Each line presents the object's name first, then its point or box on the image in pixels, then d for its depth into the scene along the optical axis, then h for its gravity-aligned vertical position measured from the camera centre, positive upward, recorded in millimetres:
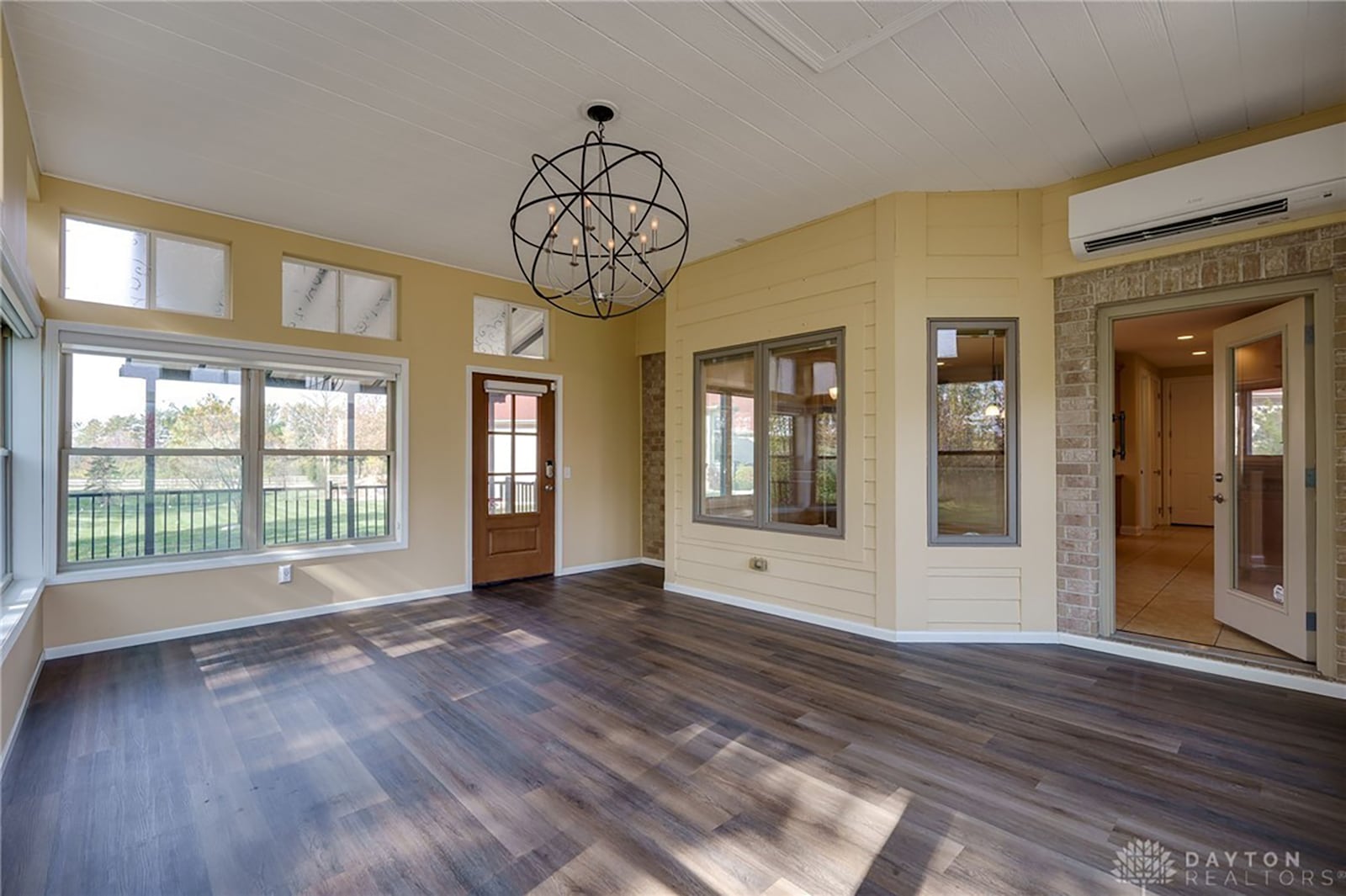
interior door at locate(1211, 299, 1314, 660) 3350 -180
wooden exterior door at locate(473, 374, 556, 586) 5852 -268
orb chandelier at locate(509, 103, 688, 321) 3508 +1836
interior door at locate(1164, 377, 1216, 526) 9008 +14
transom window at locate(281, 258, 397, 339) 4820 +1329
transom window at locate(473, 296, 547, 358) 5949 +1303
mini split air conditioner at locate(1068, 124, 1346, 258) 2980 +1404
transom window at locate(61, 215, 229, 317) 3908 +1319
